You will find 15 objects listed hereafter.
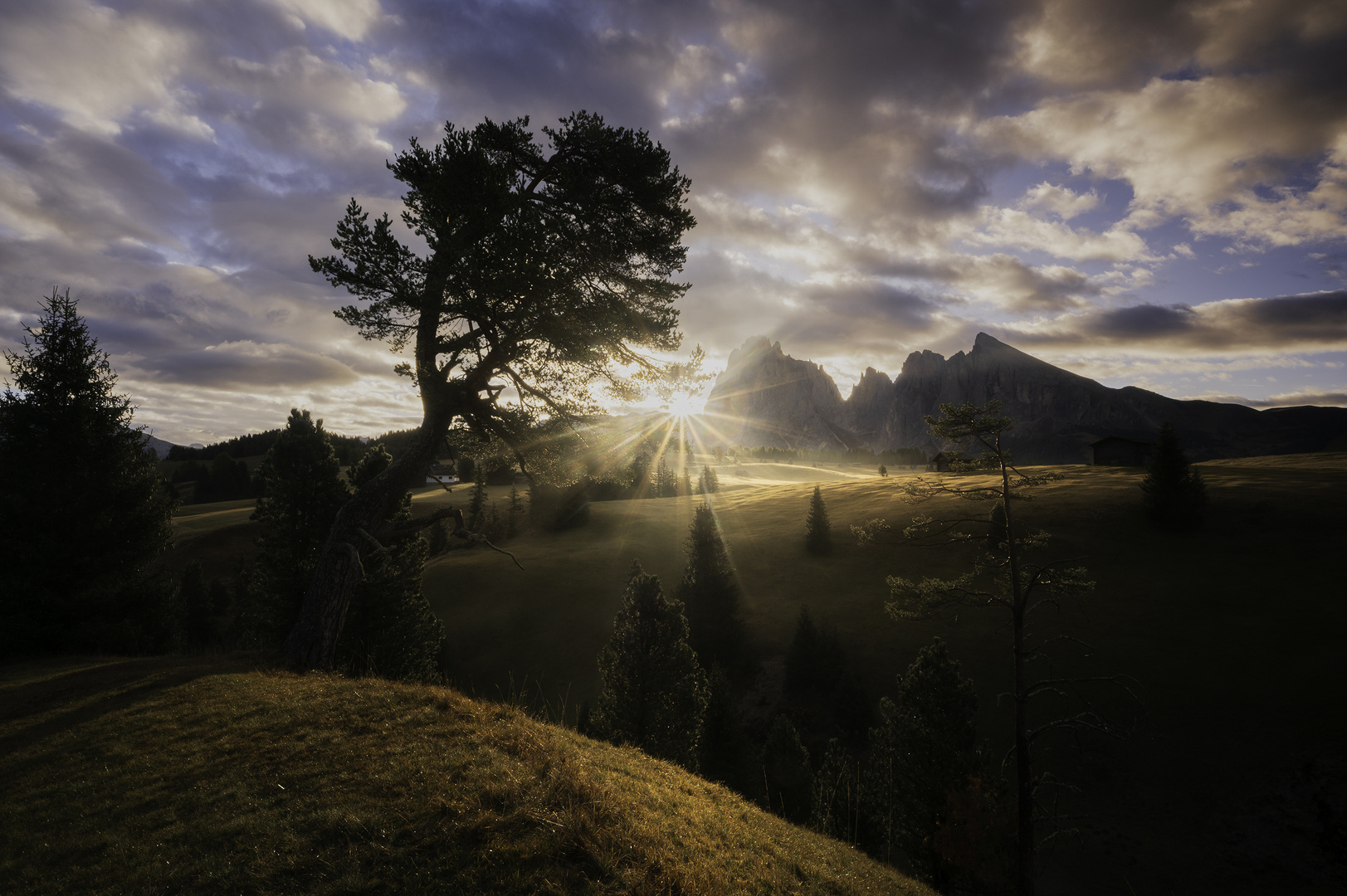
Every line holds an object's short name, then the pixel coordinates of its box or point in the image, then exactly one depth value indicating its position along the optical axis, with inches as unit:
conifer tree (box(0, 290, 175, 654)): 645.9
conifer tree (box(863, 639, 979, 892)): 641.6
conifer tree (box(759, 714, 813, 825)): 779.4
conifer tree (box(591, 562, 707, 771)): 713.0
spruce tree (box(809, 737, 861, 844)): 657.4
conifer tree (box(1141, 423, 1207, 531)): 1556.3
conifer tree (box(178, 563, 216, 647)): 1471.5
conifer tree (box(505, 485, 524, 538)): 2551.7
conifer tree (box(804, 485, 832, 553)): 1915.6
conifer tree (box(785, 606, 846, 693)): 1222.3
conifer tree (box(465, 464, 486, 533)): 2191.3
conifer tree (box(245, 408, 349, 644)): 806.5
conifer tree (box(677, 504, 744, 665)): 1392.7
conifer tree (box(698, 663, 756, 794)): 866.1
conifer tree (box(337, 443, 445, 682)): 786.8
